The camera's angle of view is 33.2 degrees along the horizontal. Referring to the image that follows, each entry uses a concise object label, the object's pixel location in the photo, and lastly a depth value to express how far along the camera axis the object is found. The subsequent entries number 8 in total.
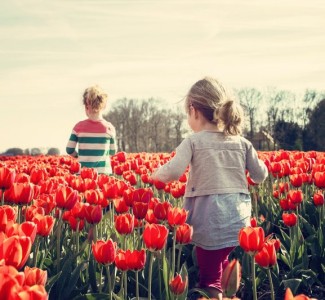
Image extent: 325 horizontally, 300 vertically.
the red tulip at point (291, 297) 1.39
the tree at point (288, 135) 47.78
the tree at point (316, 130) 43.91
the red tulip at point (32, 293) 1.48
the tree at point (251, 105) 57.69
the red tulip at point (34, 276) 2.07
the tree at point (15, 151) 52.41
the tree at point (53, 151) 55.82
